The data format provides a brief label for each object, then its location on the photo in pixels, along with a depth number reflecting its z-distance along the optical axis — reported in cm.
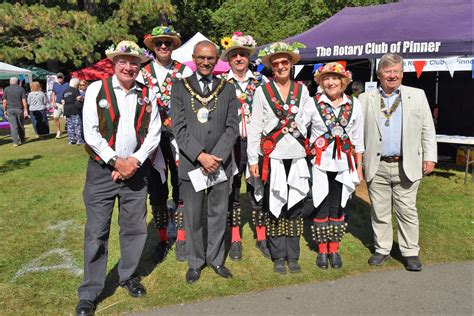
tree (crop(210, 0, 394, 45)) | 1970
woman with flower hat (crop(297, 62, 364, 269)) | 353
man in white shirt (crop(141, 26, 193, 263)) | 373
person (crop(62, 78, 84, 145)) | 1102
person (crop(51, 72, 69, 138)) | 1326
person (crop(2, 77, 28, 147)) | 1163
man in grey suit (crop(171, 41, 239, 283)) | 335
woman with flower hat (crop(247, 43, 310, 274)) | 352
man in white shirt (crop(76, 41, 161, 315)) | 301
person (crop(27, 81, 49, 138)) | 1269
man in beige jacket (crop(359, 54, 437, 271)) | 358
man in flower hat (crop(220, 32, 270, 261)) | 400
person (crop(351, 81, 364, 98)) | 741
